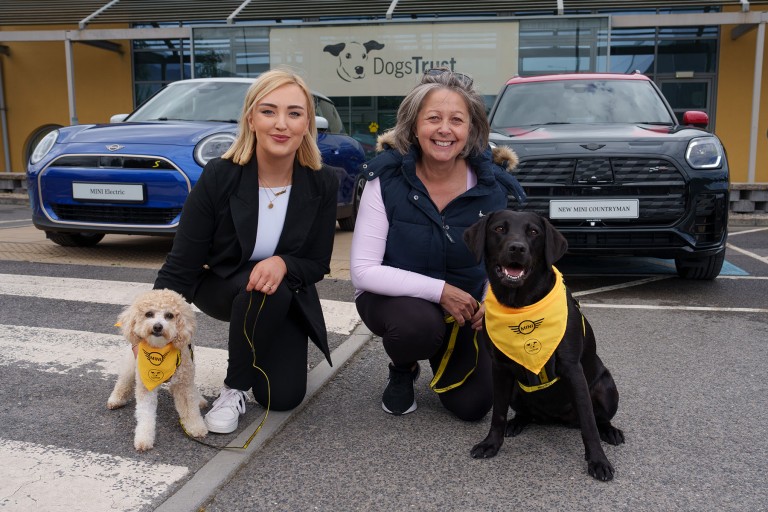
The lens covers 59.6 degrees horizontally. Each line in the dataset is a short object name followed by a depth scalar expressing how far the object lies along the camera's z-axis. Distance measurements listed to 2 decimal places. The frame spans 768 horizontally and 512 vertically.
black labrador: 2.59
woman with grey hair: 3.07
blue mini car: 5.78
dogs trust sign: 12.62
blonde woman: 3.01
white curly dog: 2.72
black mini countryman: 5.07
